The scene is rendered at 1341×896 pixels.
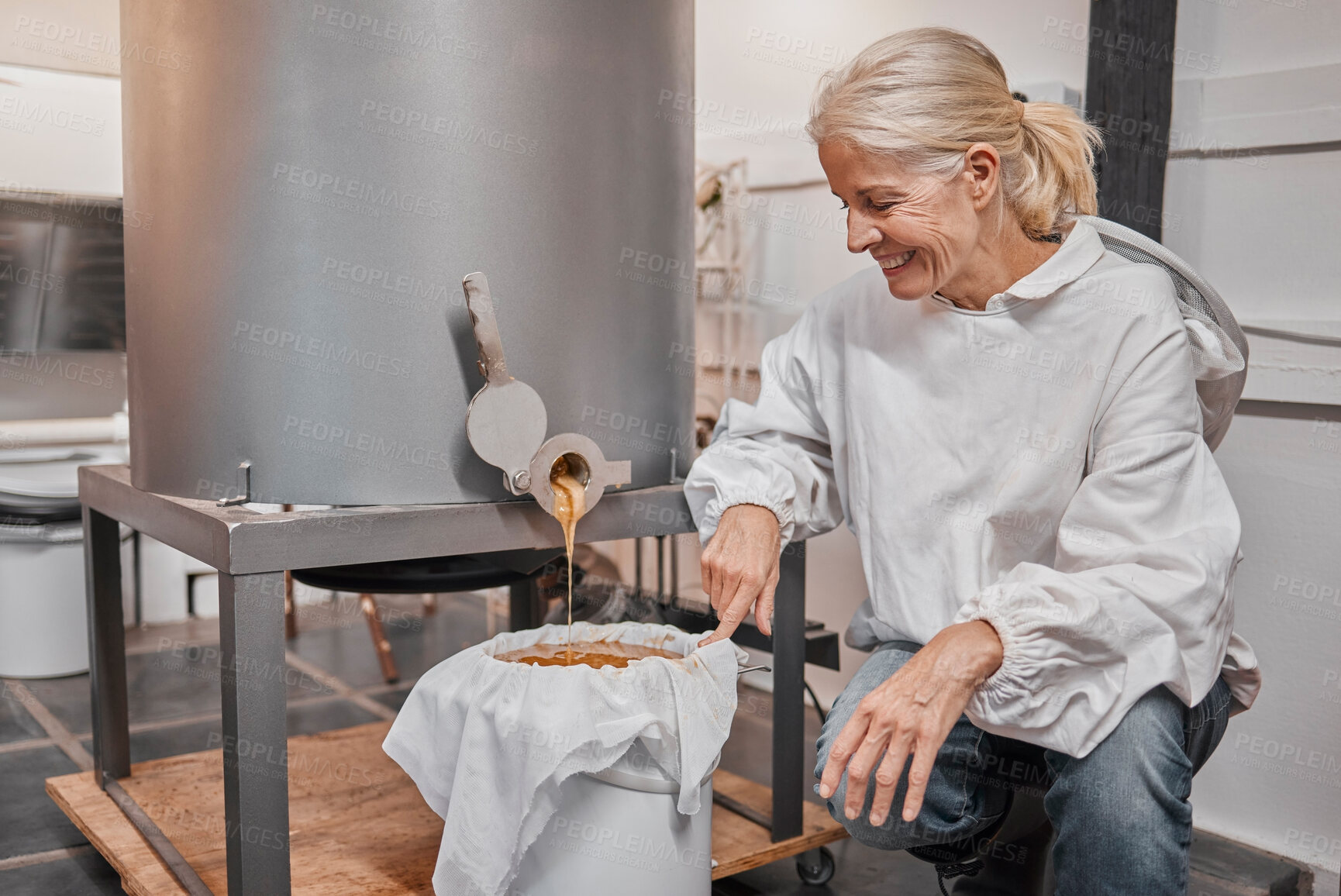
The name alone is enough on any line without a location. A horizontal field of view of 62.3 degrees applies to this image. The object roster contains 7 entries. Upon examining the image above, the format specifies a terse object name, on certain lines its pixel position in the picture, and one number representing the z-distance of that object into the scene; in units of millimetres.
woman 1145
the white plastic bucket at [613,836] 1302
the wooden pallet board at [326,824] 1587
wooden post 1854
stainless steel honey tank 1365
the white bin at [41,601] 2941
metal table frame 1287
